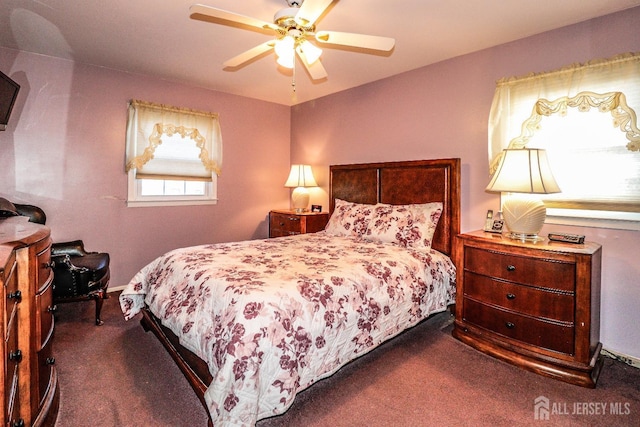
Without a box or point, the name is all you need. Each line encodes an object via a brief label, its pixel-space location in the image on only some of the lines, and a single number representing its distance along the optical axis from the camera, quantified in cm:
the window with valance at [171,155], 378
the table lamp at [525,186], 232
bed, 158
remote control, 227
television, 276
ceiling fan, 186
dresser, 108
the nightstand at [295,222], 421
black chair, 271
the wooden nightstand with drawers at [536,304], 205
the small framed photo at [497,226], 271
